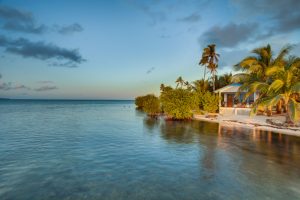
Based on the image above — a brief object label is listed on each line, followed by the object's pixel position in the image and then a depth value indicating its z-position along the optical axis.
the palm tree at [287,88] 17.39
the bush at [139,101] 59.85
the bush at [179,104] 29.34
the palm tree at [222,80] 43.53
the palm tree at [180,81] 57.78
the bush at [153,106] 37.21
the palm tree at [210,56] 38.25
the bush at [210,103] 31.30
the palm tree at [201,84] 40.92
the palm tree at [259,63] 22.92
